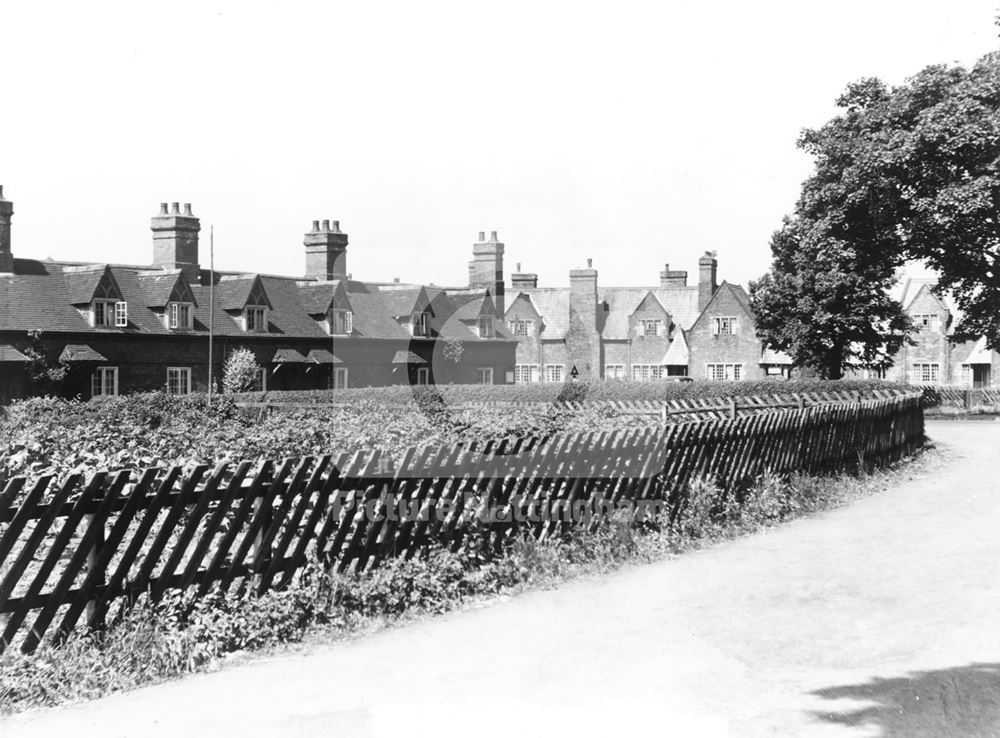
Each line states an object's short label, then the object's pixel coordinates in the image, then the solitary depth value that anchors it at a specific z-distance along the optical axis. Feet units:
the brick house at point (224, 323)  139.13
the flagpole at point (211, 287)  143.64
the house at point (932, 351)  226.99
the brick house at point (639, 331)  232.12
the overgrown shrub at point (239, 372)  151.33
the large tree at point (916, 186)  117.80
